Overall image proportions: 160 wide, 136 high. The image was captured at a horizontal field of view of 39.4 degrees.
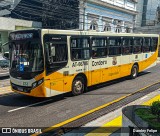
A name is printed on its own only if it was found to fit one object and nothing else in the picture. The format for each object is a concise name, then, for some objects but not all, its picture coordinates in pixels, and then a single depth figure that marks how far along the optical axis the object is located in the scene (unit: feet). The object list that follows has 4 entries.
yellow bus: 30.09
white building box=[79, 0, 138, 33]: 117.08
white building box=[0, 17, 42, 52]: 112.95
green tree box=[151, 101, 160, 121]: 15.57
